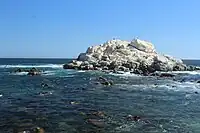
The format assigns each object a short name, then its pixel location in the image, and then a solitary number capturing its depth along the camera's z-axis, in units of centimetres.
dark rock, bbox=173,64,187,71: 8497
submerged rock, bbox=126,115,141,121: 2634
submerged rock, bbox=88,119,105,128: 2432
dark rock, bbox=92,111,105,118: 2763
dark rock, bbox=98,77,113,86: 5189
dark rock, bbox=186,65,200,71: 8882
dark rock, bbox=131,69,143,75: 7502
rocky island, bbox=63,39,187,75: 8317
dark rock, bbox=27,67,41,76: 7085
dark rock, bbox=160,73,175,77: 6870
